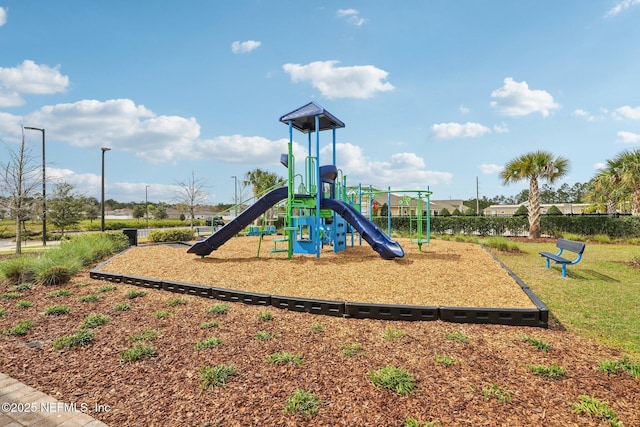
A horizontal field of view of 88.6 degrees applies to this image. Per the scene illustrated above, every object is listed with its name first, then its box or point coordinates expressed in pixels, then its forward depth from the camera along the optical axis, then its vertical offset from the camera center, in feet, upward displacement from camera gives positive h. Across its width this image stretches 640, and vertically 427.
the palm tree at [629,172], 51.26 +6.87
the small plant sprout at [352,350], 11.97 -4.97
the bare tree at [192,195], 124.57 +9.19
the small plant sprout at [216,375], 10.17 -5.03
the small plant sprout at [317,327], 14.40 -4.91
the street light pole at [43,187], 54.65 +5.80
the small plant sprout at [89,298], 20.27 -4.87
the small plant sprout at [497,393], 9.14 -5.09
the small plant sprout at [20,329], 15.19 -5.11
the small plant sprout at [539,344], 12.44 -5.02
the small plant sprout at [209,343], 12.88 -4.95
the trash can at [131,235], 47.80 -2.24
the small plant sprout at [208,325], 15.02 -4.91
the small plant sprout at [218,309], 17.13 -4.78
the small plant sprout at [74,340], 13.60 -5.08
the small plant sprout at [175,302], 18.79 -4.82
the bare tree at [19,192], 48.60 +4.42
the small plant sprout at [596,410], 8.29 -5.11
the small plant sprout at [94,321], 15.75 -4.96
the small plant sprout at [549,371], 10.42 -5.03
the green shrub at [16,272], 25.64 -4.00
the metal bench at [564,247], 26.89 -3.02
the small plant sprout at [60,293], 21.49 -4.85
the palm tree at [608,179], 56.18 +6.10
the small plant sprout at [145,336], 13.89 -5.02
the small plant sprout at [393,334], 13.56 -4.94
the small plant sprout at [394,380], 9.60 -4.95
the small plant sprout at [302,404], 8.68 -5.08
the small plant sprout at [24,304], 19.40 -4.95
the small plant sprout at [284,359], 11.38 -4.96
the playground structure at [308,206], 32.17 +1.28
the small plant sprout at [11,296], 21.44 -4.91
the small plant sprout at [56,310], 17.84 -4.93
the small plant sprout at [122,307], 18.25 -4.88
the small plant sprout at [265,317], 15.97 -4.83
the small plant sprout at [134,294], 20.77 -4.77
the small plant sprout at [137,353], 12.16 -5.04
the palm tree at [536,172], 61.00 +8.11
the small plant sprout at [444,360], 11.15 -4.99
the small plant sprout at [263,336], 13.52 -4.92
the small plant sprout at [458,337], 13.08 -4.93
